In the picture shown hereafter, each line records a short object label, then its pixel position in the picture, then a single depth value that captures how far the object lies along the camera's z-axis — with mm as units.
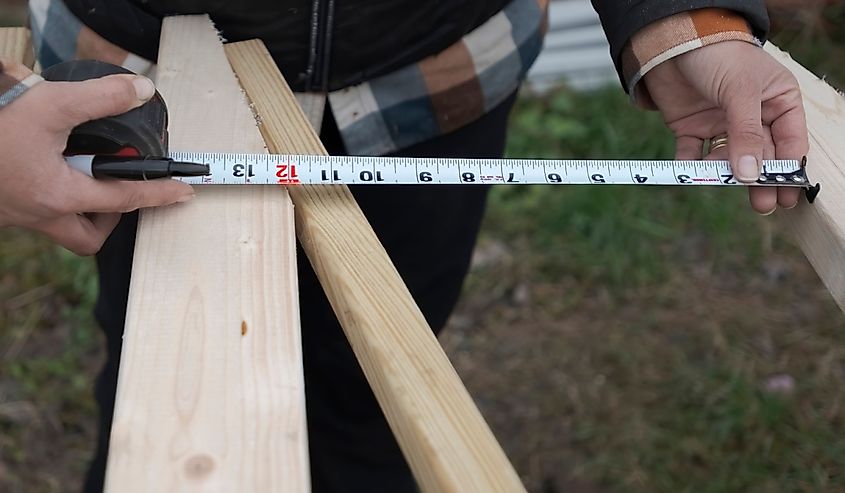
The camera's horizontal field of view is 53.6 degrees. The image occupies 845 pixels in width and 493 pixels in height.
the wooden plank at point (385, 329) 826
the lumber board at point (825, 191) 1104
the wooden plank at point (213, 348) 811
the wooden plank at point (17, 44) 1382
